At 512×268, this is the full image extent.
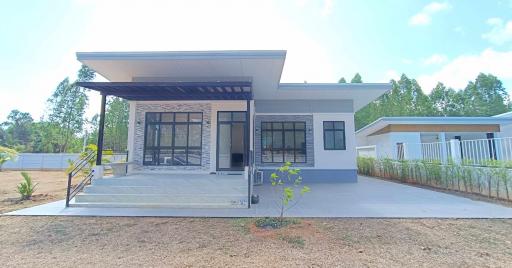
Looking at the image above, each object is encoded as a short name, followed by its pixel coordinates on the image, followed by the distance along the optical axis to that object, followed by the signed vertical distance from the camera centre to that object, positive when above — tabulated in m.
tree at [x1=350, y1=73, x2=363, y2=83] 23.36 +7.95
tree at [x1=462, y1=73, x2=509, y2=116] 28.69 +7.58
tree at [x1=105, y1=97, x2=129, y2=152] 22.12 +3.18
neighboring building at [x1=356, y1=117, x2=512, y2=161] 13.41 +1.50
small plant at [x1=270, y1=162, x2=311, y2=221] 4.34 -1.24
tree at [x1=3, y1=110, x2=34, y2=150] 40.11 +5.53
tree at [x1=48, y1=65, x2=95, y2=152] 22.28 +4.59
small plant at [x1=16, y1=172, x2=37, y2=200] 6.65 -1.03
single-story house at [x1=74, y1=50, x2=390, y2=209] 6.00 +1.48
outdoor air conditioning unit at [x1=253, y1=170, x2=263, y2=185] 9.29 -0.95
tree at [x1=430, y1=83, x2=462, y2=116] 27.86 +6.77
